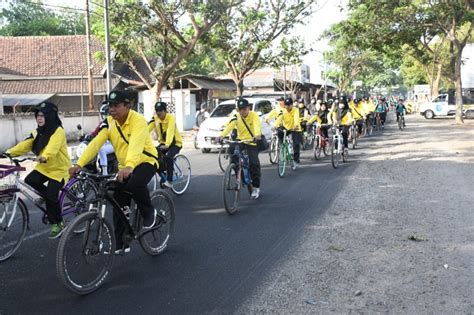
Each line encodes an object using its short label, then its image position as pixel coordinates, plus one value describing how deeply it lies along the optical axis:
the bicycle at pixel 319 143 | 14.23
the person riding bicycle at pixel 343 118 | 13.31
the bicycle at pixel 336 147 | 12.47
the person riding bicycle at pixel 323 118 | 13.88
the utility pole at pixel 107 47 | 16.27
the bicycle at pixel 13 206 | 5.14
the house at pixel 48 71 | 29.83
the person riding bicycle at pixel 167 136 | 8.38
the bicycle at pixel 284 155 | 11.15
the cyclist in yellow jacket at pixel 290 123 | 11.90
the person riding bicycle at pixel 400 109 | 26.50
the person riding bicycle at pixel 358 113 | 17.88
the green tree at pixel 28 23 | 41.84
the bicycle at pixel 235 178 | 7.43
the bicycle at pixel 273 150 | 13.62
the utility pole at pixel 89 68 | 21.29
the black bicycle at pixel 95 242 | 4.16
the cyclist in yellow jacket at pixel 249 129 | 8.23
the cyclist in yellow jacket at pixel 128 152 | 4.59
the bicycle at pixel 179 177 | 9.28
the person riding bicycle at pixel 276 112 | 12.81
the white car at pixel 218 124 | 16.43
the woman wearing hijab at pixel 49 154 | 5.53
